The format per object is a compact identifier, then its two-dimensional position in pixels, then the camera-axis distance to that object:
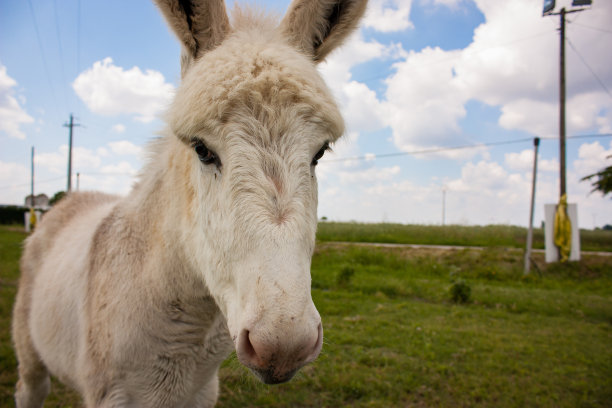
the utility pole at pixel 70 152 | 30.36
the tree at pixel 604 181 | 10.07
